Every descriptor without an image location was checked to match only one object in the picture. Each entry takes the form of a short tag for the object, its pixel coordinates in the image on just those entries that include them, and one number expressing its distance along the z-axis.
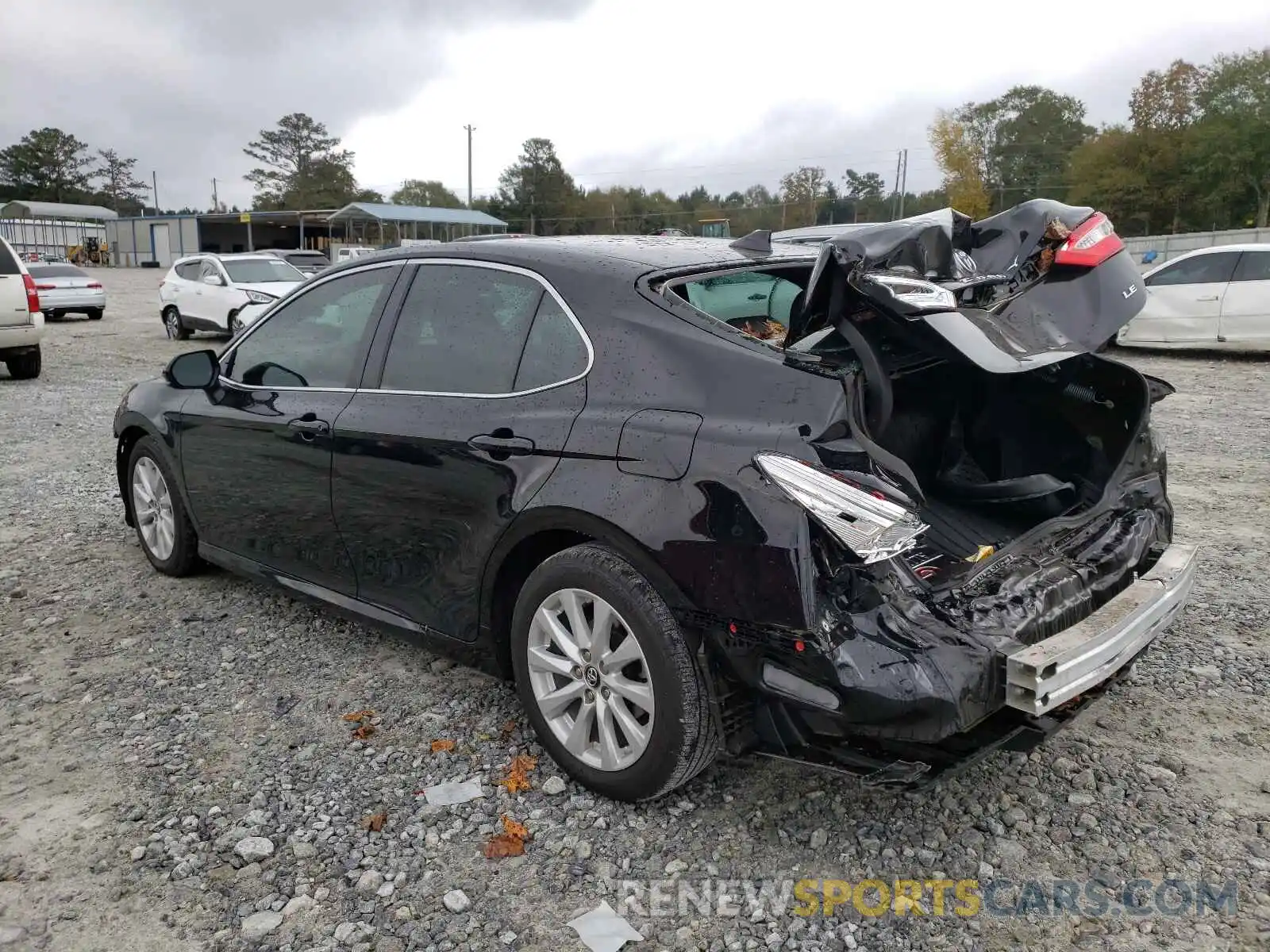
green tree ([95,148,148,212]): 102.50
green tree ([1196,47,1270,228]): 47.16
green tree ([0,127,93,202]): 93.31
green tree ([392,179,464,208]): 84.69
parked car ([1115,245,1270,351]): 12.90
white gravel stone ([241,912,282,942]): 2.41
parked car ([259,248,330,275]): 23.89
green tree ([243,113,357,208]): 89.06
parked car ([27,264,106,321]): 21.42
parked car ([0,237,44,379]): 12.05
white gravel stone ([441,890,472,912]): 2.50
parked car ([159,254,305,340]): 16.22
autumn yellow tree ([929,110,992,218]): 59.03
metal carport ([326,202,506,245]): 47.78
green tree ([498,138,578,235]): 71.38
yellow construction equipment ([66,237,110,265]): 60.66
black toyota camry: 2.42
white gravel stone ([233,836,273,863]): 2.71
